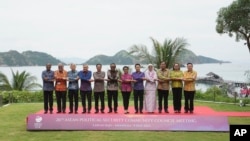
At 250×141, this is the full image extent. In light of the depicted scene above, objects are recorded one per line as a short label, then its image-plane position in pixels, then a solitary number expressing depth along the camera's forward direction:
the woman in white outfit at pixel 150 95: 10.72
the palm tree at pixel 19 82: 17.16
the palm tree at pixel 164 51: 17.86
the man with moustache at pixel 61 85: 10.28
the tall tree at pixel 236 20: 18.84
